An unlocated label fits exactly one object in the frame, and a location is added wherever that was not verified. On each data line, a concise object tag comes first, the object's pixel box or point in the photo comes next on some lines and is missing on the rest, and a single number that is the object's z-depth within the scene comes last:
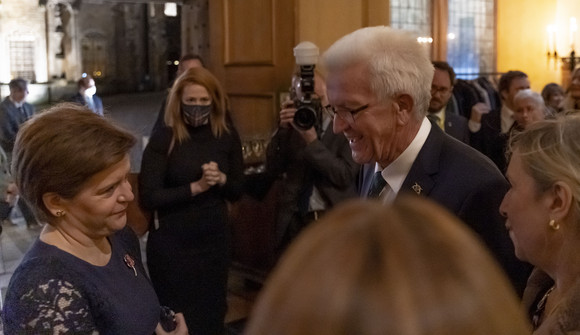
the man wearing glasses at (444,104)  3.96
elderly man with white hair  1.63
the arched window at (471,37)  7.45
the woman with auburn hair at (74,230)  1.52
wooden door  4.57
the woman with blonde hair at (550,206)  1.33
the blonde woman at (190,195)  3.00
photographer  2.97
